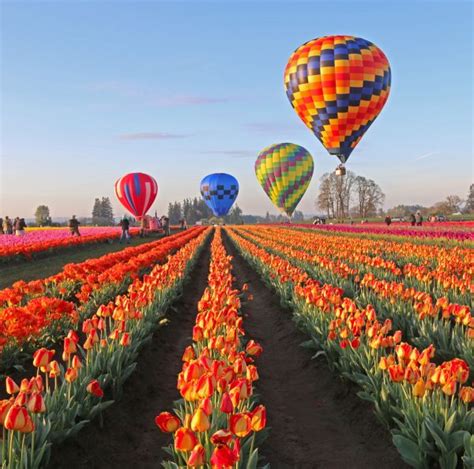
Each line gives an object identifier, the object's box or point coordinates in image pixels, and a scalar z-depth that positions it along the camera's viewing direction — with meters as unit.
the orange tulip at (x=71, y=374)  3.54
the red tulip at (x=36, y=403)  2.78
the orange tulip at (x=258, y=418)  2.54
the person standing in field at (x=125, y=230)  35.06
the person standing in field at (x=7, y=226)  37.62
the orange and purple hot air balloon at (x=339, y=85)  25.20
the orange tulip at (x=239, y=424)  2.44
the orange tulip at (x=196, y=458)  2.27
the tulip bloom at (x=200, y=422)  2.48
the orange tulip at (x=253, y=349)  3.83
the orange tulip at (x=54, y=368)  3.46
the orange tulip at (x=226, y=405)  2.62
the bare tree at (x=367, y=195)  99.88
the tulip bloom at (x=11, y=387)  2.98
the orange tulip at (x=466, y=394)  3.25
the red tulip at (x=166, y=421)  2.59
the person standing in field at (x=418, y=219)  40.81
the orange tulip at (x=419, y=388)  3.26
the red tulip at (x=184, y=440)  2.34
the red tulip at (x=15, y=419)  2.54
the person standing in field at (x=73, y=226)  34.00
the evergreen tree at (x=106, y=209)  159.50
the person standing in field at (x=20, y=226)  31.81
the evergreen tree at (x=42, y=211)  134.50
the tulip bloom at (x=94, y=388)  3.37
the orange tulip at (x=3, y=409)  2.66
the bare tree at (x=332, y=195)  93.19
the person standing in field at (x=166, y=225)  45.38
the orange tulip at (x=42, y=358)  3.52
